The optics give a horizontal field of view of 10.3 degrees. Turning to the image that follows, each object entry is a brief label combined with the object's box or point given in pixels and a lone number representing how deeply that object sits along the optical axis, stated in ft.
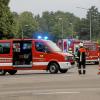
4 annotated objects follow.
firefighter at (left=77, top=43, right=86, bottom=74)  97.76
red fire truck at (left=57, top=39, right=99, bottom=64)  159.22
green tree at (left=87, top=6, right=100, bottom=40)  486.38
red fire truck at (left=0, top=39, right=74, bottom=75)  103.40
